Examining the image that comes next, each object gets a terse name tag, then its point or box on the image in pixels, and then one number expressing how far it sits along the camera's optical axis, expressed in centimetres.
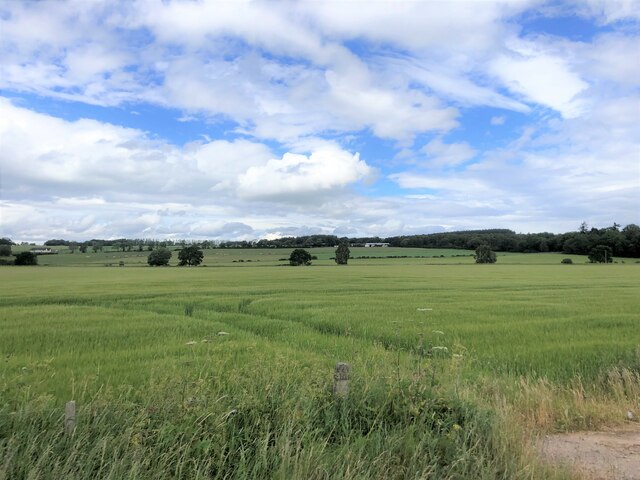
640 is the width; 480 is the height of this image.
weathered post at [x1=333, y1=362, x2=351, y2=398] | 600
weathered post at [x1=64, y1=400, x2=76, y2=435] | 494
